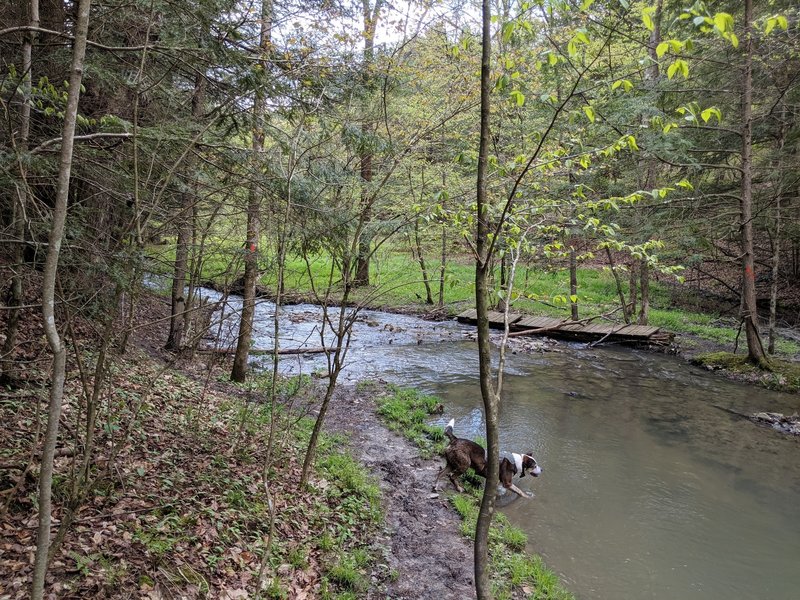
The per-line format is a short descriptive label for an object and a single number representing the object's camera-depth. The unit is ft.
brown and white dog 20.57
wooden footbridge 49.24
